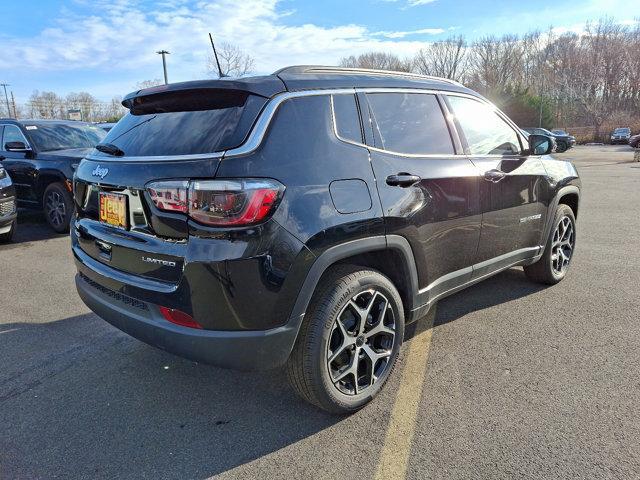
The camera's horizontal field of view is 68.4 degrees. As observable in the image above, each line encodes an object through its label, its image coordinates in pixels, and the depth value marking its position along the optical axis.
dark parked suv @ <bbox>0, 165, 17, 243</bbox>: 6.59
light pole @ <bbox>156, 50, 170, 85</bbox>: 28.38
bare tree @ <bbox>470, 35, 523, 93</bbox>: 77.75
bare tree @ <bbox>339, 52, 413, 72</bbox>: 74.29
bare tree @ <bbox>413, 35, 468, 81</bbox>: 83.12
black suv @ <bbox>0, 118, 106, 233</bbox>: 7.46
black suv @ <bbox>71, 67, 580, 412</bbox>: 2.21
